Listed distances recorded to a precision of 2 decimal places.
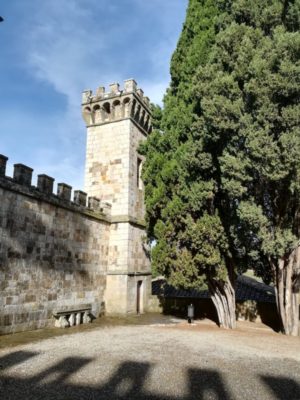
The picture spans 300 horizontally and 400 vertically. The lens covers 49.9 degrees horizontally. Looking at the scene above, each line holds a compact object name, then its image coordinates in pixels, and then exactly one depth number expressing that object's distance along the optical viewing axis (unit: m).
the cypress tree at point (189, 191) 11.90
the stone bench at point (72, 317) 12.39
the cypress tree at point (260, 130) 9.95
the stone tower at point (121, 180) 16.08
